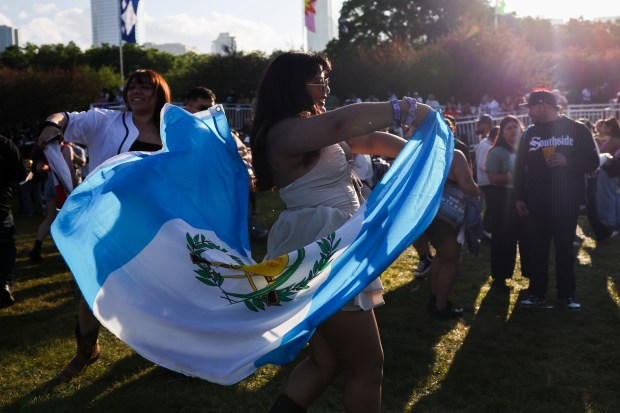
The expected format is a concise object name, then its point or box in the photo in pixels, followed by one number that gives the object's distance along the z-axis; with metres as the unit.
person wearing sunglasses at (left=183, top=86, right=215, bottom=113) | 5.84
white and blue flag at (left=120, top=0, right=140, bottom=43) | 27.14
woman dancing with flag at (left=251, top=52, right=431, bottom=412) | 2.96
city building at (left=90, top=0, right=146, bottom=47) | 27.11
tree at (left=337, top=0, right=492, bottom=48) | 58.44
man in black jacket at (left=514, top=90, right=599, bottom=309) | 6.45
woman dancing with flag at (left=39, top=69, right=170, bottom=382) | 4.71
